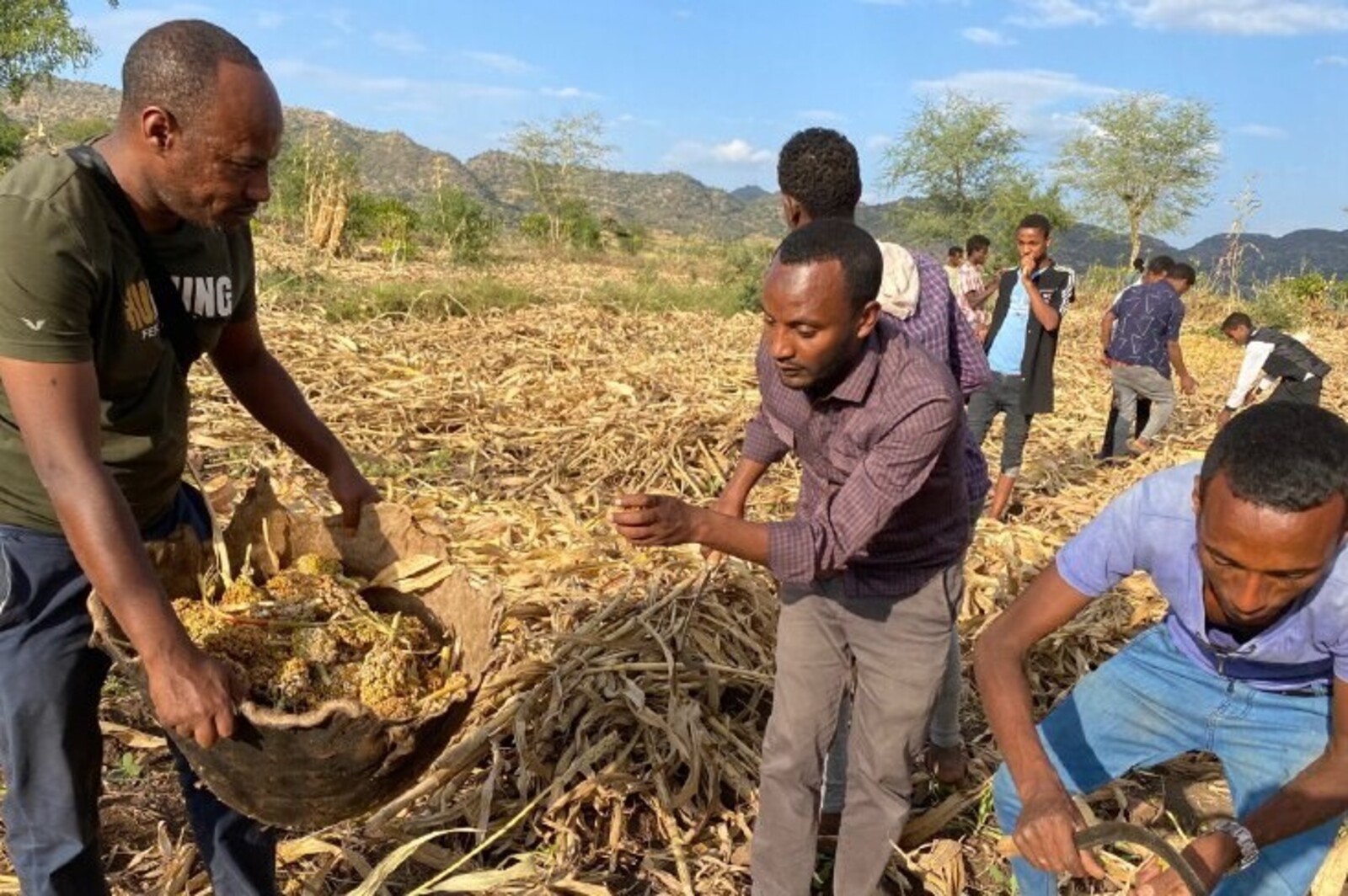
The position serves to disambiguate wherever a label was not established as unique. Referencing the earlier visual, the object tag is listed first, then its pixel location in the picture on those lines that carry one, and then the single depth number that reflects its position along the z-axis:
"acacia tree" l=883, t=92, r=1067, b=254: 28.52
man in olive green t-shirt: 1.51
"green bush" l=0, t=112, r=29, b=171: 15.68
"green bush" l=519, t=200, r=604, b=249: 26.31
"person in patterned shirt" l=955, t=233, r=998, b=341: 7.44
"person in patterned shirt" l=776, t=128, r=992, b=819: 2.69
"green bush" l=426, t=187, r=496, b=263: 17.98
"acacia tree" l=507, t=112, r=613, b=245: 29.81
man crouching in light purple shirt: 1.62
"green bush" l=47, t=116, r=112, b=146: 22.77
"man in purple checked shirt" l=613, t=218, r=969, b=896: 2.06
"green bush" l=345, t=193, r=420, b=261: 17.97
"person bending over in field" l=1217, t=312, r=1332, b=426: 6.56
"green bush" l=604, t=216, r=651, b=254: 28.66
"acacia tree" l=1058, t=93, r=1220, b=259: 27.67
